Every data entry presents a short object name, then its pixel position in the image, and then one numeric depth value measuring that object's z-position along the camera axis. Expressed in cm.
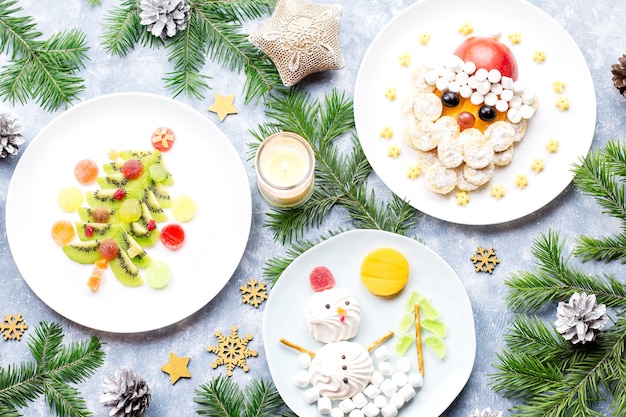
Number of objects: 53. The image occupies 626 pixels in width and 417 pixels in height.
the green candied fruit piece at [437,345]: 178
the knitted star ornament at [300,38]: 182
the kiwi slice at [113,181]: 183
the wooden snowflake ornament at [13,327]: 182
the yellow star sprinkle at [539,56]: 185
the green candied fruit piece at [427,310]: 179
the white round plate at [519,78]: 183
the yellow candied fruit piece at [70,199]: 182
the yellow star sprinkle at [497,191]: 183
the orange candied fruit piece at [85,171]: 183
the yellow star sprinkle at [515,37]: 186
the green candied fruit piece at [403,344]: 180
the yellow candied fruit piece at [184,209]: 182
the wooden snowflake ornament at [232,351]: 182
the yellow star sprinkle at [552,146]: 184
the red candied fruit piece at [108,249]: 179
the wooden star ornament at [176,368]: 182
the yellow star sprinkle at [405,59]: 188
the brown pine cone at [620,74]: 183
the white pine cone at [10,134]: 181
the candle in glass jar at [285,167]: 175
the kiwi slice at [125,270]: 180
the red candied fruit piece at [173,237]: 181
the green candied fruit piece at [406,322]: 180
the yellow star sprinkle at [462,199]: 183
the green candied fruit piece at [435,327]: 179
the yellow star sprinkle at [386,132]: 186
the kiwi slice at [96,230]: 181
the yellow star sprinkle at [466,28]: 188
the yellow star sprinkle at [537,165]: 184
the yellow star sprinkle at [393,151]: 186
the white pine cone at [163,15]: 186
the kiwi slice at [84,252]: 181
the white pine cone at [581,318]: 167
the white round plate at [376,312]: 177
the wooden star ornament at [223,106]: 189
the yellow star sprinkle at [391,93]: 187
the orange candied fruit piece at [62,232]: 181
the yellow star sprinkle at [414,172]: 185
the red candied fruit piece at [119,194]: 181
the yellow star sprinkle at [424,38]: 188
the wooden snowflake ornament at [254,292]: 184
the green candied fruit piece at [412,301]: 180
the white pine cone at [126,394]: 171
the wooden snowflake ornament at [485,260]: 185
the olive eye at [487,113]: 180
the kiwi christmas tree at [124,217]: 180
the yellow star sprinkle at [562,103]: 184
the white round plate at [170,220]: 179
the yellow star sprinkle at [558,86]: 185
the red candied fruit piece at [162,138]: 184
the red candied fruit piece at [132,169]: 182
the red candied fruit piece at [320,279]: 178
